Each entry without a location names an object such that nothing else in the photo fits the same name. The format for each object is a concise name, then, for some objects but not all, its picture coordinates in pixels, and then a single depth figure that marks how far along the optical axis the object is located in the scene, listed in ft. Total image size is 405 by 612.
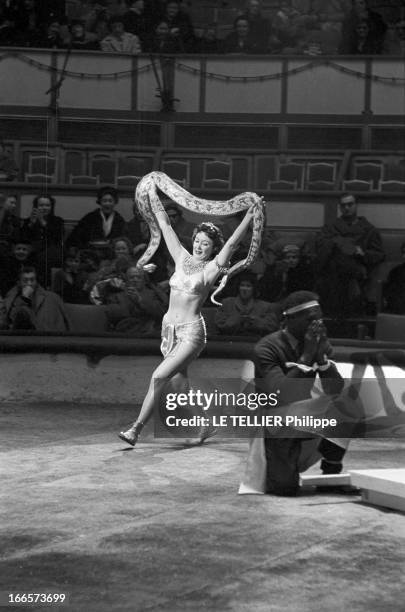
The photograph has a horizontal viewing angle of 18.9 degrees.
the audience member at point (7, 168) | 53.88
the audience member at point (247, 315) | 43.78
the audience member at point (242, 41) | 58.54
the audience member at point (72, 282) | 46.03
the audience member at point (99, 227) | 48.06
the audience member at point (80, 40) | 58.75
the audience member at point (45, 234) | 47.52
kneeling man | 26.50
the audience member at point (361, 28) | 57.88
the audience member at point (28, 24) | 59.47
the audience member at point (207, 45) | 58.65
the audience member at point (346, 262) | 45.83
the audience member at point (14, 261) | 46.39
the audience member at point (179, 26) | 58.35
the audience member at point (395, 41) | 58.29
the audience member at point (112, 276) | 45.24
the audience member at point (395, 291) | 45.63
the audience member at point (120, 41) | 58.70
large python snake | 38.09
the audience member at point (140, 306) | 44.62
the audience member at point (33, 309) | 45.21
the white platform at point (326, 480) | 27.12
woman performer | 35.06
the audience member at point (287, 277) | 45.39
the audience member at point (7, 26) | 59.67
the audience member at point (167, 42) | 58.18
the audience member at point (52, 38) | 59.06
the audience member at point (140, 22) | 58.85
